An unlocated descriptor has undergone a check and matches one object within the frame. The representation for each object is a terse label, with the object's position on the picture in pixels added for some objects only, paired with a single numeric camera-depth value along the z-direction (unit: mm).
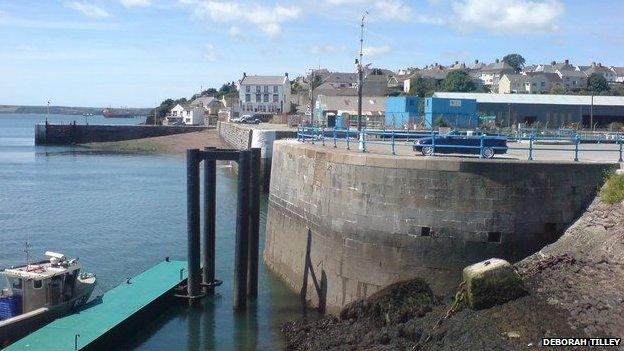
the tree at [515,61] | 175750
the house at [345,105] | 73562
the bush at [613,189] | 16703
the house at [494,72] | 153562
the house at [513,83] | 126375
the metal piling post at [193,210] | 19703
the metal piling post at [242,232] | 19688
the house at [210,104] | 129375
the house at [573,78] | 134312
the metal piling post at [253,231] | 20734
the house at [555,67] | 149250
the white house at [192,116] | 112731
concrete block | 15102
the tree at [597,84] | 118919
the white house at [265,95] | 112250
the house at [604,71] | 160875
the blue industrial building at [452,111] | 48094
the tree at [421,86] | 111506
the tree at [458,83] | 112019
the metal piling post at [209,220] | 20219
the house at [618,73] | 162000
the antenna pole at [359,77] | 32344
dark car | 19844
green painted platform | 15812
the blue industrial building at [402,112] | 49594
